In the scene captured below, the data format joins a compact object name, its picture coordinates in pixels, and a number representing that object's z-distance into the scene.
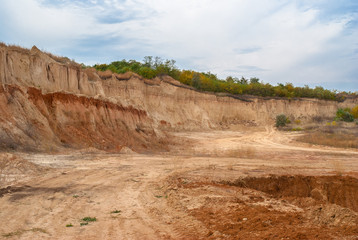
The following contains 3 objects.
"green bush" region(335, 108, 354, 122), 50.50
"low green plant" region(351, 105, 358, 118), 56.91
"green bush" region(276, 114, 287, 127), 42.12
